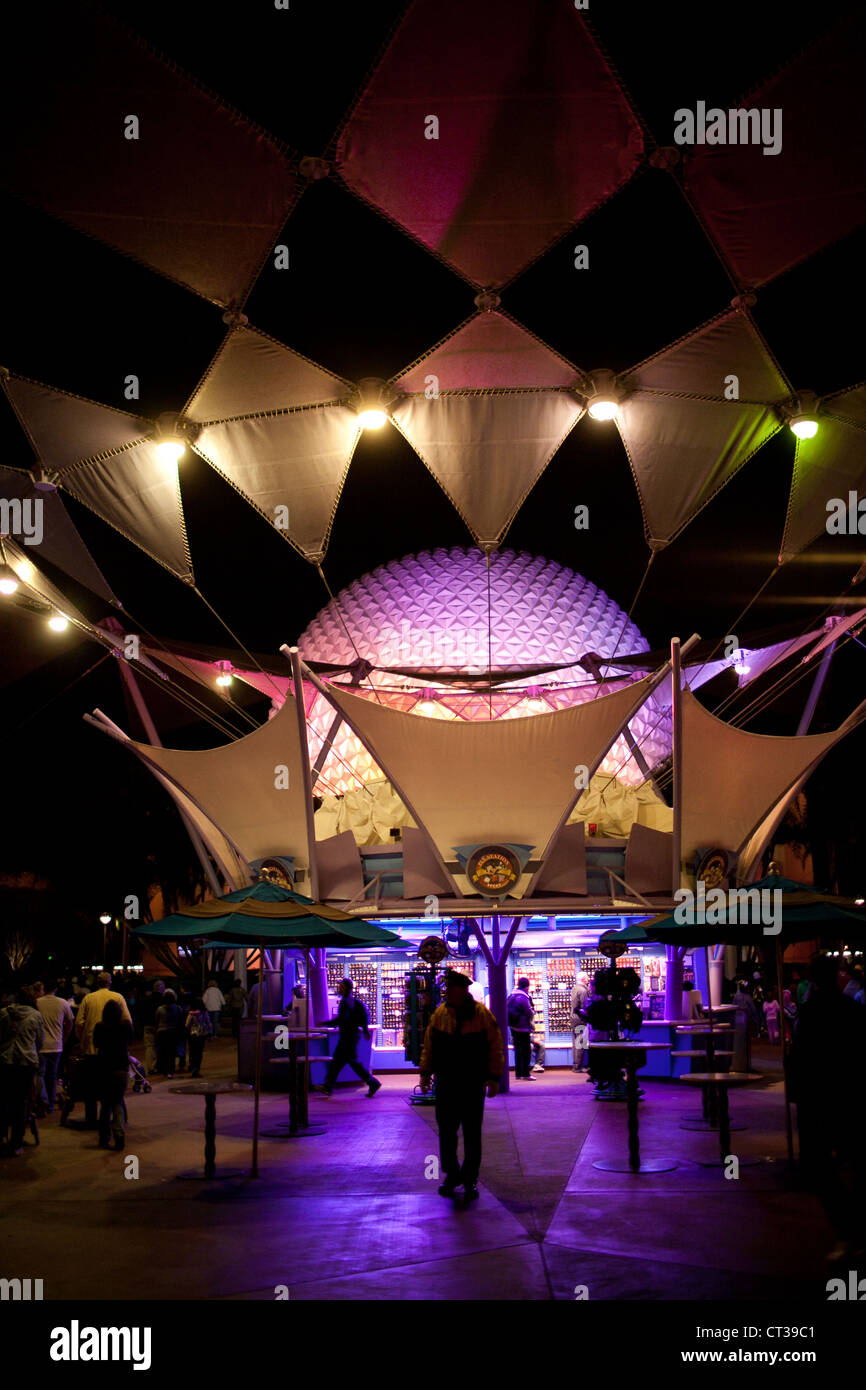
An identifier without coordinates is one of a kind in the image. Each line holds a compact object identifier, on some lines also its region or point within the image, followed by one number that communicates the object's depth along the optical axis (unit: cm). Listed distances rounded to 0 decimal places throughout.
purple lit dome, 2809
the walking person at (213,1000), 3184
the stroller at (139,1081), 2224
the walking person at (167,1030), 2462
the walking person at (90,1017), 1500
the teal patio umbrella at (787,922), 1275
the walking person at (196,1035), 2477
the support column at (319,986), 2595
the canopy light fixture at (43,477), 1970
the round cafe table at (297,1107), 1599
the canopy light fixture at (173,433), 1936
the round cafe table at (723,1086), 1146
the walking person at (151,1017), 2728
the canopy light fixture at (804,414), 1912
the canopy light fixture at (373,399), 1923
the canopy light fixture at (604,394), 1906
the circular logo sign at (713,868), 2455
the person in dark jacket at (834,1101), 718
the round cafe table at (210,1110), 1176
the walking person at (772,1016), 3059
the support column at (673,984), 2538
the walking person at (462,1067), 1089
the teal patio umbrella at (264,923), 1352
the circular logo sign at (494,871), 2362
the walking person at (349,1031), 2111
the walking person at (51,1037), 1742
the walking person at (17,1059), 1392
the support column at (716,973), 2380
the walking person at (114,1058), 1413
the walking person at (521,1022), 2422
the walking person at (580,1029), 2416
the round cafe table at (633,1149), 1232
